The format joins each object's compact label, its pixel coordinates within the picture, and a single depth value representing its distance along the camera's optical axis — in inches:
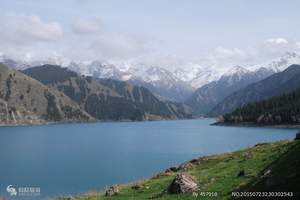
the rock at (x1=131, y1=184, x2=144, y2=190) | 1874.9
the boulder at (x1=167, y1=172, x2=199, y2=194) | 1507.1
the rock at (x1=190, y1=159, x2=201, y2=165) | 2524.1
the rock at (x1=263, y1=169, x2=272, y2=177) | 1223.8
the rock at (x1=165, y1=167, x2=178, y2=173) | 2492.6
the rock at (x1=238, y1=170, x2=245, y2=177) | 1601.7
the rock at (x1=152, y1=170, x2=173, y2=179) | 2307.3
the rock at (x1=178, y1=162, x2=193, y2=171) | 2417.6
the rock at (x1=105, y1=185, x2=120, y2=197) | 1815.5
